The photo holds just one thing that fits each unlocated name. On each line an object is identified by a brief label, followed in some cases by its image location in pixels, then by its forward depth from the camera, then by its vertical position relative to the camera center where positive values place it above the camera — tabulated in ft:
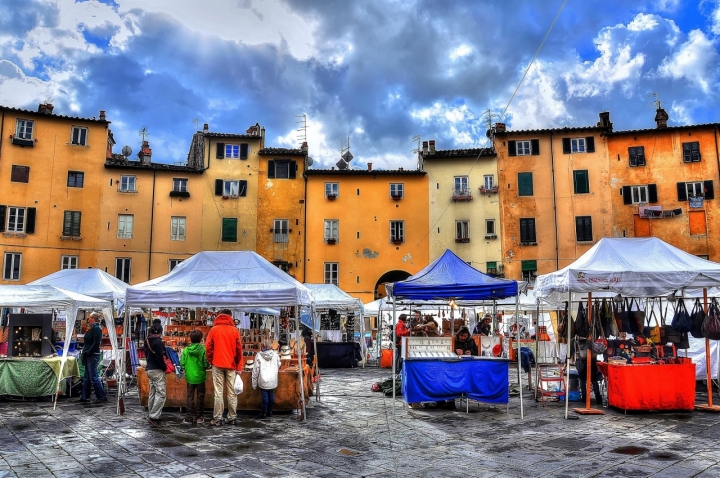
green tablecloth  40.52 -3.69
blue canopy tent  36.68 +2.21
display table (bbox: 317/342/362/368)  74.13 -4.19
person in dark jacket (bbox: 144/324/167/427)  32.30 -2.78
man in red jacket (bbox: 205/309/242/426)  31.86 -1.94
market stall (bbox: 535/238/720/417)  34.22 +2.54
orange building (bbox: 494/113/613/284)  115.03 +24.86
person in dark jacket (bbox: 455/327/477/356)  41.70 -1.54
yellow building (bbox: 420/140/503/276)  117.80 +23.68
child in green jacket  32.14 -2.73
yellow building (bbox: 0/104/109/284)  106.22 +24.58
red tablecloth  34.91 -3.93
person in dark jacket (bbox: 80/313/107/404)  39.94 -2.93
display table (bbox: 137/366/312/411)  35.55 -4.29
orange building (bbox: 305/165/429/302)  119.44 +19.21
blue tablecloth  36.35 -3.61
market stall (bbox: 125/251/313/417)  33.76 +1.89
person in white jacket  34.19 -3.16
